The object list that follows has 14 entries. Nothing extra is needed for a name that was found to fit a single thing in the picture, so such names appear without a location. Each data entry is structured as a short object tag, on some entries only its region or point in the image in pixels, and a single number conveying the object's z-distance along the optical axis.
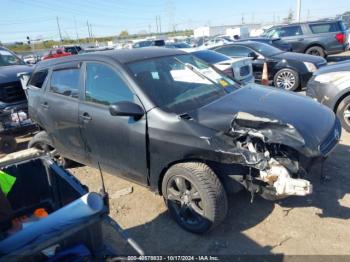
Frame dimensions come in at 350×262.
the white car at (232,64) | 8.09
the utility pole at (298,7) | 27.98
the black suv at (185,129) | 3.06
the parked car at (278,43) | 14.83
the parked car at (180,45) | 17.73
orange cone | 9.40
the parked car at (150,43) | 24.67
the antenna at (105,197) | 2.04
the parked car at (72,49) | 28.73
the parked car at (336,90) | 5.70
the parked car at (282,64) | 9.48
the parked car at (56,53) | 26.50
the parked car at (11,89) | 6.76
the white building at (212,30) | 57.28
